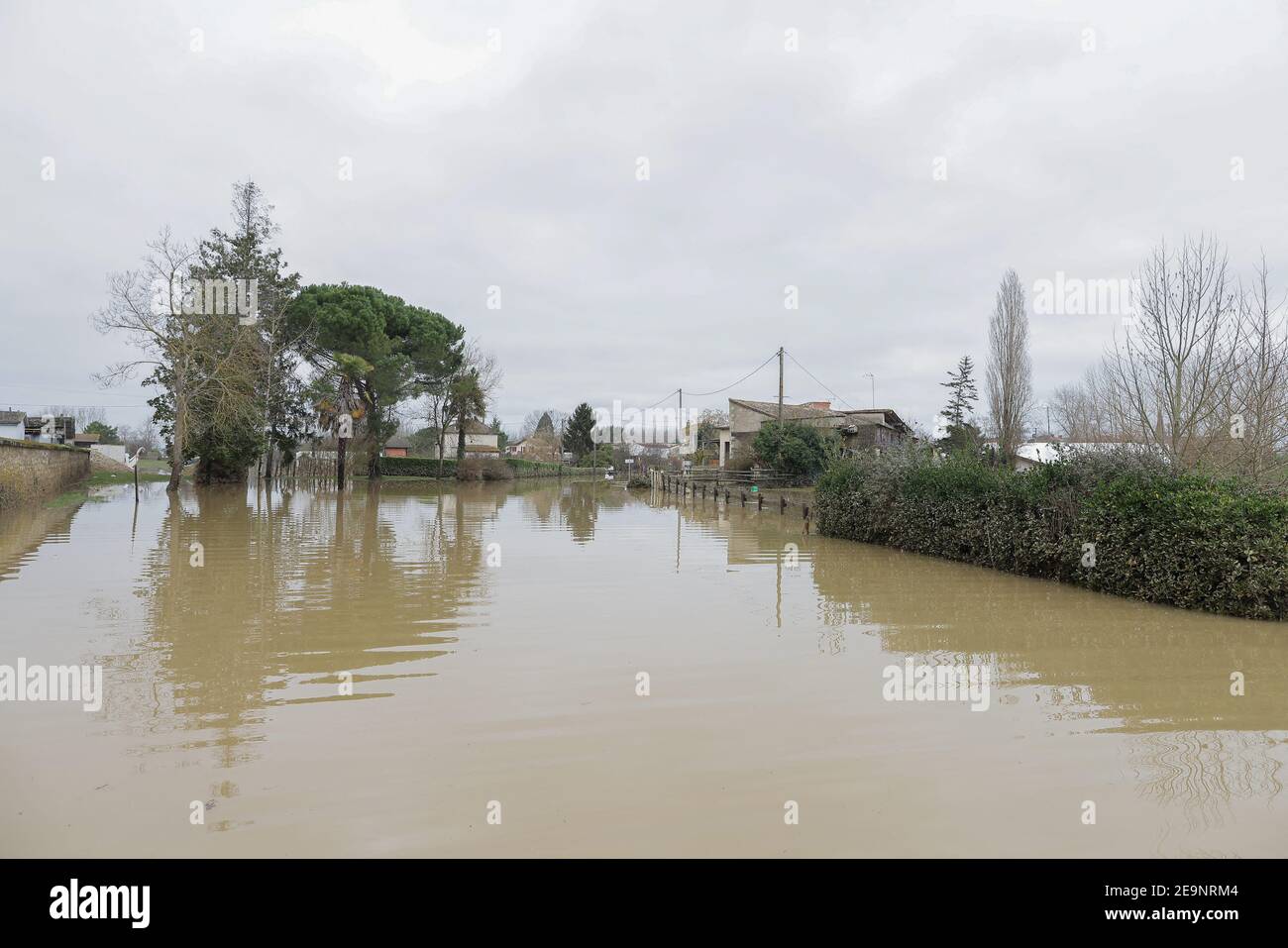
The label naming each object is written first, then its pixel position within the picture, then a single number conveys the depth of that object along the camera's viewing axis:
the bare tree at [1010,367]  31.27
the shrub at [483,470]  50.28
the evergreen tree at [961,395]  45.72
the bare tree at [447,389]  44.91
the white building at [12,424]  53.58
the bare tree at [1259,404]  11.29
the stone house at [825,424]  44.09
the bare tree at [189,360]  27.27
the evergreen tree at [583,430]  76.44
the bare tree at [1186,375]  12.11
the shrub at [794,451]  37.75
